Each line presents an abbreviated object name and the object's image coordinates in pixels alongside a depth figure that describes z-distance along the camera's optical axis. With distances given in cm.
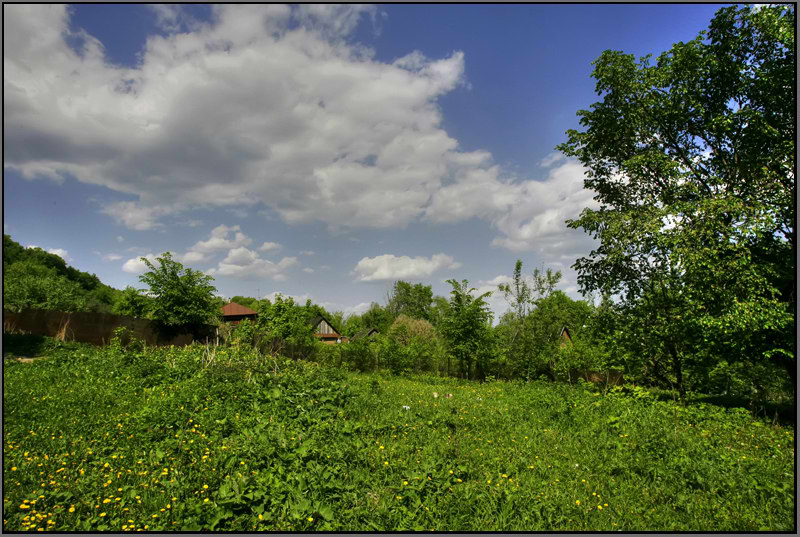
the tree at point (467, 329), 1900
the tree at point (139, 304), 1982
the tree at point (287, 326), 1931
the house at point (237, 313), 5044
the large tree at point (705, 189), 898
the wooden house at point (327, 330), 5836
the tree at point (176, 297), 1931
